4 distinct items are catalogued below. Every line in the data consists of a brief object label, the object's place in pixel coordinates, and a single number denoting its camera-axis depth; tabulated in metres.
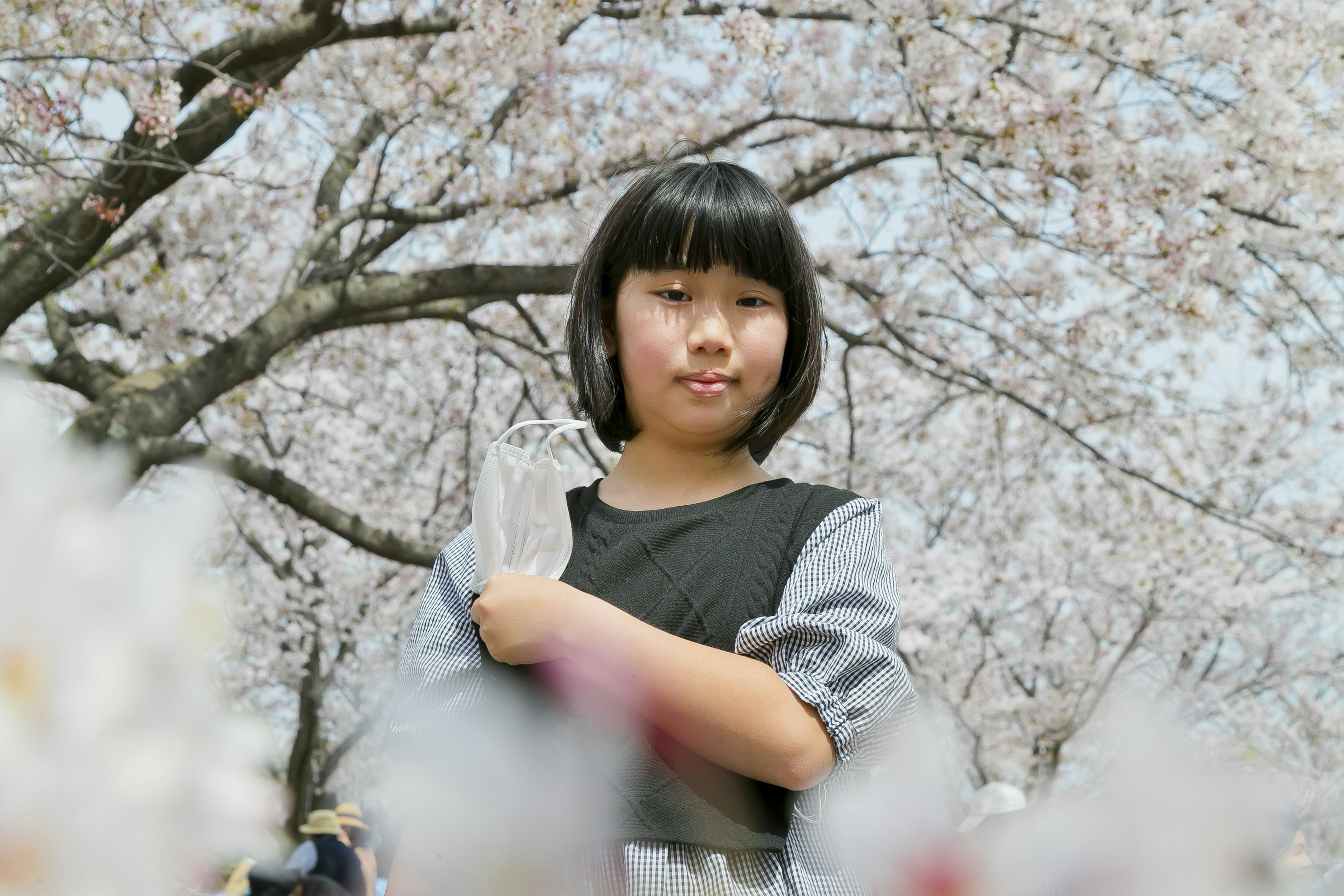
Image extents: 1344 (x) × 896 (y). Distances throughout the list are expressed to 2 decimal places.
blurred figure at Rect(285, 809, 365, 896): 4.96
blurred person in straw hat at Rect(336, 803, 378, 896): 6.08
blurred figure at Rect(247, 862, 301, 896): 4.64
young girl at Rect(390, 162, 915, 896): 0.87
